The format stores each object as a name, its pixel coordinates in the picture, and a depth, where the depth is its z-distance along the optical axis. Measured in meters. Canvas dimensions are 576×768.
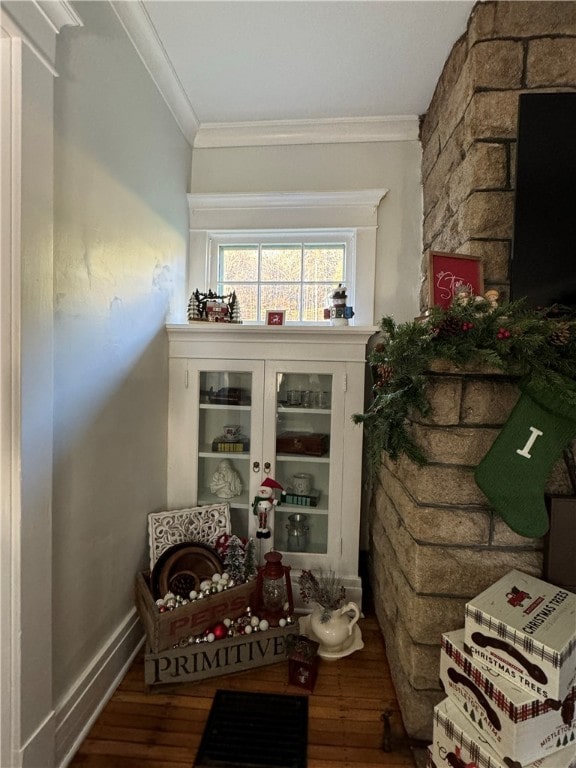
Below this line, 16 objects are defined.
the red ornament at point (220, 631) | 1.57
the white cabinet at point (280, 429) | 1.98
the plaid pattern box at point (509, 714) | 0.99
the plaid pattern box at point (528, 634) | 0.99
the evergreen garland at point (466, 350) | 1.17
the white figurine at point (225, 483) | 2.09
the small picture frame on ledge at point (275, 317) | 2.09
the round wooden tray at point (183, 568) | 1.69
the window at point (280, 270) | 2.31
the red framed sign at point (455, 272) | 1.44
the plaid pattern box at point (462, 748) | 1.03
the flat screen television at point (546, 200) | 1.36
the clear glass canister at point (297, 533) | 2.06
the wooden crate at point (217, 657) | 1.50
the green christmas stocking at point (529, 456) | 1.16
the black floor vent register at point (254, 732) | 1.25
